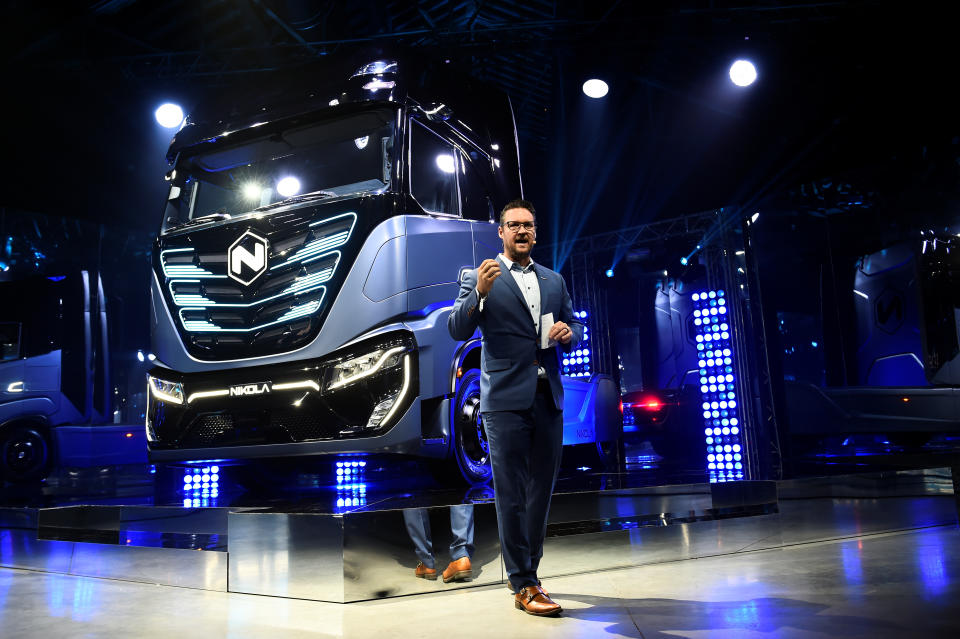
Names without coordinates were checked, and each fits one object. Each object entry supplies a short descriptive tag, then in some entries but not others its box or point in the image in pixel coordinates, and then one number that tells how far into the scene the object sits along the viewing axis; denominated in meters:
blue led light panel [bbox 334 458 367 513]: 3.25
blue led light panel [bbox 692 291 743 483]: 9.04
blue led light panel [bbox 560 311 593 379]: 10.48
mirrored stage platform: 2.94
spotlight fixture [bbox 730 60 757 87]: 7.94
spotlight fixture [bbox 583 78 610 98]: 8.32
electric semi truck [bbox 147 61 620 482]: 3.62
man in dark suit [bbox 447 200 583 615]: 2.64
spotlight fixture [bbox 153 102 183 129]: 8.01
